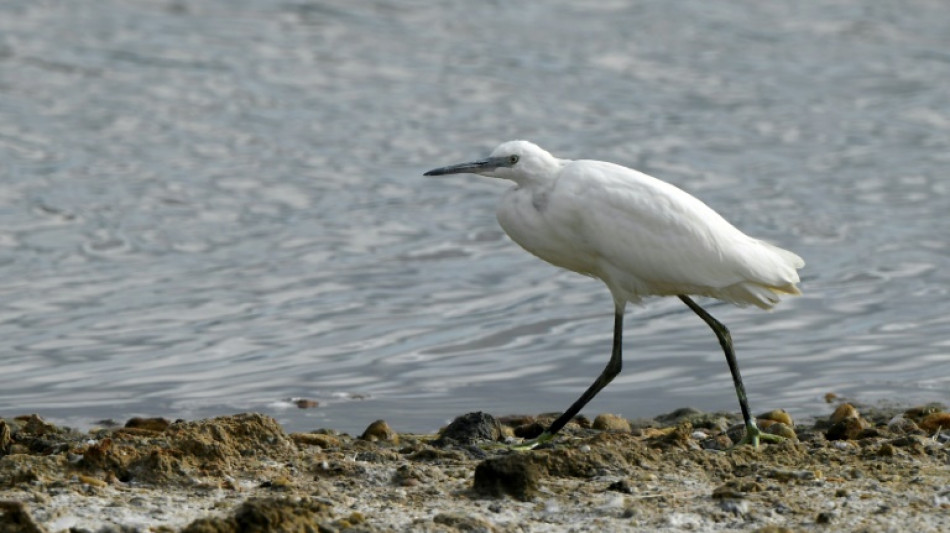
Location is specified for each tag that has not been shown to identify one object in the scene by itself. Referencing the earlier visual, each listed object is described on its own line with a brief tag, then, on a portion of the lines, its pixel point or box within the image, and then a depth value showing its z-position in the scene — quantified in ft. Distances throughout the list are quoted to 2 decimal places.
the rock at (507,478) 39.34
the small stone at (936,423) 49.16
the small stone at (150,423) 52.08
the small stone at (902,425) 49.37
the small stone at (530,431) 52.16
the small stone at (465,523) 35.86
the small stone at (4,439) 45.19
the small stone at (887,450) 43.73
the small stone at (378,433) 49.62
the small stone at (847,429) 48.75
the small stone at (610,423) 51.98
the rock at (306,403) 59.69
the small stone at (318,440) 46.42
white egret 47.75
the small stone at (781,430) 50.14
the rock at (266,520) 33.60
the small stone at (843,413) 53.88
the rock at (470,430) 47.88
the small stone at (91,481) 38.99
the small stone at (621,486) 39.83
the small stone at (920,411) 53.57
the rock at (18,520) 33.60
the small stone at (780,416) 54.29
